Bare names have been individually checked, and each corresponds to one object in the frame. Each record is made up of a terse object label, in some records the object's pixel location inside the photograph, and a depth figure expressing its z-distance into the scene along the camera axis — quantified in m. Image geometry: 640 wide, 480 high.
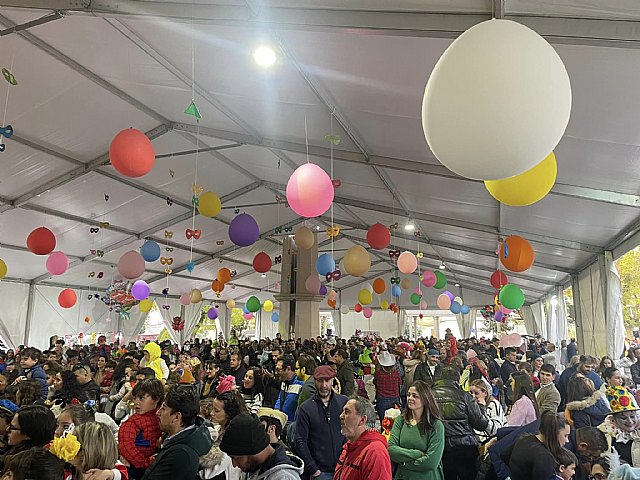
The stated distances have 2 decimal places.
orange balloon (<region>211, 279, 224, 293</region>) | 11.73
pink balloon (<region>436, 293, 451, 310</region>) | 13.64
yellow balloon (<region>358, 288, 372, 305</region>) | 11.67
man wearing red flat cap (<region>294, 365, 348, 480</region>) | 3.18
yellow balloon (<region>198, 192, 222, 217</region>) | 7.44
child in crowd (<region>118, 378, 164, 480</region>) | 2.74
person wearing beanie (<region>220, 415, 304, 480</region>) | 1.94
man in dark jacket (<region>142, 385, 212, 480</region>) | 2.19
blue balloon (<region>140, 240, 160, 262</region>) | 8.91
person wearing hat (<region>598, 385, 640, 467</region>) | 2.82
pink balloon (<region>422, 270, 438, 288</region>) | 12.20
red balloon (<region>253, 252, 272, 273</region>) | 10.30
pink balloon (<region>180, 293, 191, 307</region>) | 13.10
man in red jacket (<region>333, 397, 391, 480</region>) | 2.25
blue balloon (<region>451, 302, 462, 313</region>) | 16.38
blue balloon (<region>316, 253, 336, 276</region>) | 8.55
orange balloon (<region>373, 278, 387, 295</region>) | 12.08
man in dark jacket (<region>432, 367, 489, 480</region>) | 3.39
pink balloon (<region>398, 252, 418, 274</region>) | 8.25
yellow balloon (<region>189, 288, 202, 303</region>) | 12.52
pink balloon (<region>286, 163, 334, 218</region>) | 4.57
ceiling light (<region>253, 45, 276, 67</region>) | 4.34
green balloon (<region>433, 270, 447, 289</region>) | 12.81
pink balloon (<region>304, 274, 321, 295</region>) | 11.00
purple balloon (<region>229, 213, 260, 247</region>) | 7.24
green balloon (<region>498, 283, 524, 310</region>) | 7.45
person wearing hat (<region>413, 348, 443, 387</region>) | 6.09
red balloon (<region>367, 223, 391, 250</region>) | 7.35
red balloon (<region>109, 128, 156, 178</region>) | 4.38
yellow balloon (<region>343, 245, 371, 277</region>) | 6.96
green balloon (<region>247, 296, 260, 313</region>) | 13.87
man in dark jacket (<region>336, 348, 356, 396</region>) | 5.61
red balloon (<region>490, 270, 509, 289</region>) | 9.25
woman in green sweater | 2.80
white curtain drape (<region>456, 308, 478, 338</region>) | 22.98
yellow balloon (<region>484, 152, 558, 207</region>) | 3.15
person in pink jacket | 3.35
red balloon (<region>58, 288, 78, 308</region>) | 11.28
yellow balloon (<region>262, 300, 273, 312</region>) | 16.58
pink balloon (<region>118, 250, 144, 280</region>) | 8.20
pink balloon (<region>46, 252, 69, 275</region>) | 9.02
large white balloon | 1.65
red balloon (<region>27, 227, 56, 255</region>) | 7.46
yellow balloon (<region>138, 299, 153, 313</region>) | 13.22
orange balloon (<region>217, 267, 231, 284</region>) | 11.17
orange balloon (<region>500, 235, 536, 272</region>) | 5.80
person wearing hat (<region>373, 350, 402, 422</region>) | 6.53
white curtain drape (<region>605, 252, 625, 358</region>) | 8.12
